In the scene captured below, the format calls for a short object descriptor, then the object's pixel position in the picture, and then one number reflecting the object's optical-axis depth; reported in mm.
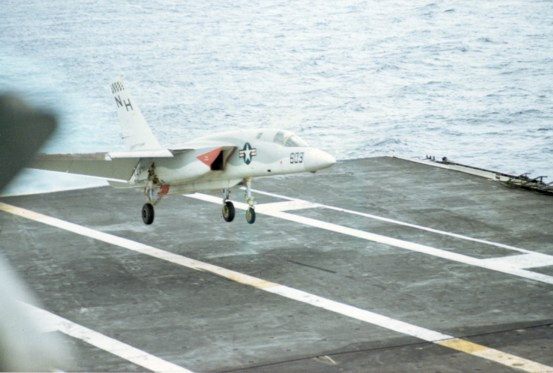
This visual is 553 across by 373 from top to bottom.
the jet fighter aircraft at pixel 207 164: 57969
